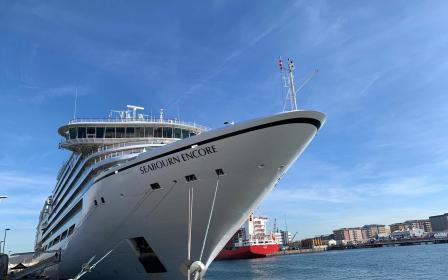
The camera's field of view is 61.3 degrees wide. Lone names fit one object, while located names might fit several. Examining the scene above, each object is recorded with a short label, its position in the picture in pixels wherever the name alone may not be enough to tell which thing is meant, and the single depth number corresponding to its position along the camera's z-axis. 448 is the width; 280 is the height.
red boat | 98.75
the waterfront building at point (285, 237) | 195.75
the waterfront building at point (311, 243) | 176.38
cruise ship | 14.60
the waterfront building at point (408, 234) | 175.27
